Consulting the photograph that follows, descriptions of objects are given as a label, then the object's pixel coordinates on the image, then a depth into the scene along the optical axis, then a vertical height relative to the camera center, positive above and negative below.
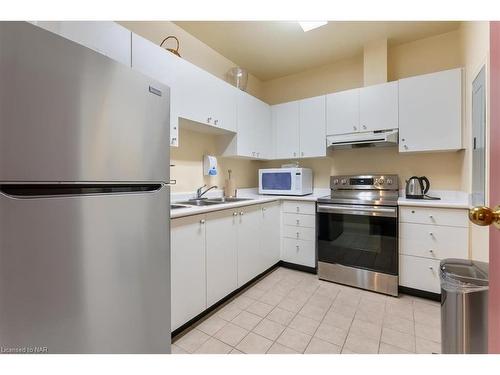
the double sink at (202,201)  2.12 -0.15
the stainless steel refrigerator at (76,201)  0.66 -0.05
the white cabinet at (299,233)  2.57 -0.53
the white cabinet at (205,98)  1.91 +0.83
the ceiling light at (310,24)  2.03 +1.47
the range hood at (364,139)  2.38 +0.53
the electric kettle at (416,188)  2.31 -0.01
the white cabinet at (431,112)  2.11 +0.72
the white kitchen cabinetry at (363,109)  2.41 +0.87
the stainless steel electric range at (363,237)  2.13 -0.50
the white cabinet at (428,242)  1.89 -0.47
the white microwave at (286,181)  2.79 +0.08
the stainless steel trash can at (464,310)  0.96 -0.53
